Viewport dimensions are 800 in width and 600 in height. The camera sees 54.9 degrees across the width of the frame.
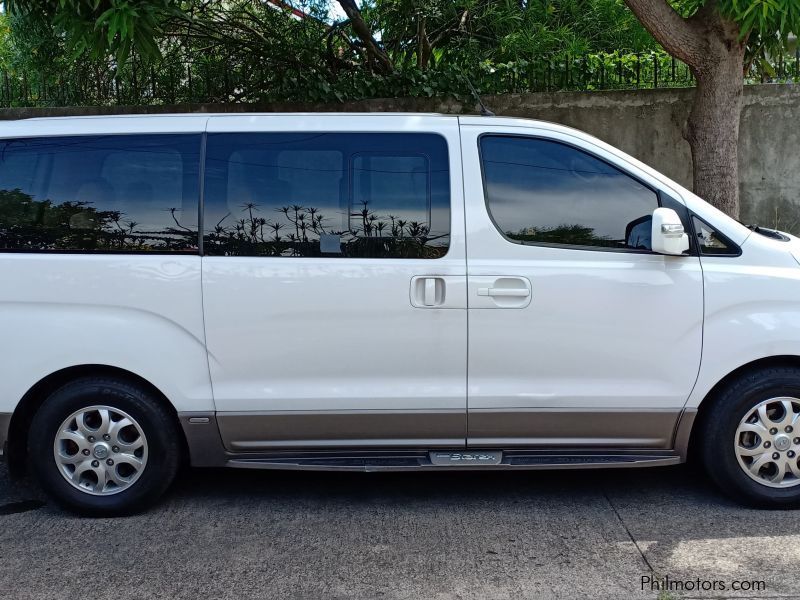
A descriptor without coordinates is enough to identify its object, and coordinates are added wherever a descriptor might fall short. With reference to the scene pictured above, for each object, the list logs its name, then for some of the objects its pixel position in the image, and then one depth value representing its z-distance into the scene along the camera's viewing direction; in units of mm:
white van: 3809
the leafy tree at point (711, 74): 6625
